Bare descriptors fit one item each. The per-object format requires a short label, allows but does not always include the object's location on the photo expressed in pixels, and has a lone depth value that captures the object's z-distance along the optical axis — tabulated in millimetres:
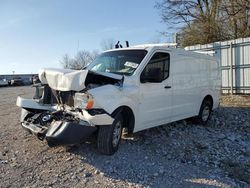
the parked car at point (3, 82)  30303
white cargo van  3232
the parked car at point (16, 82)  30663
